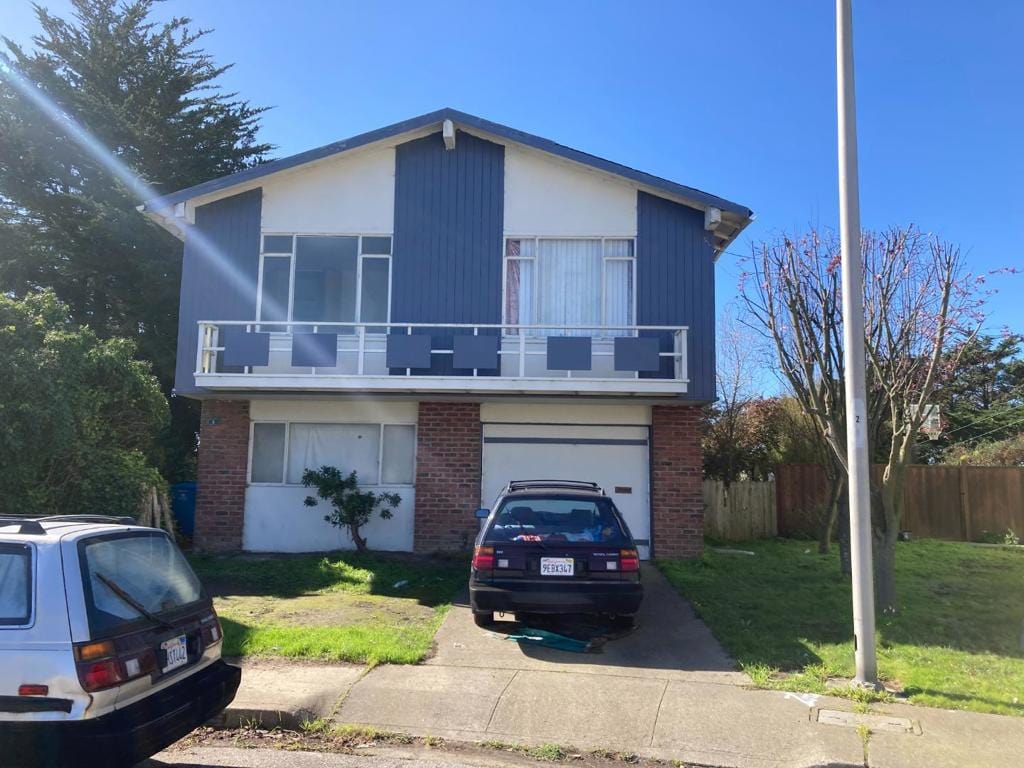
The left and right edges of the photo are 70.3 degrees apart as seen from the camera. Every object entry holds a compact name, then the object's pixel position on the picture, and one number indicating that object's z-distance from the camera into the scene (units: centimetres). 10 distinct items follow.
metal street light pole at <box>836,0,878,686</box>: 580
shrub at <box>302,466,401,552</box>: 1132
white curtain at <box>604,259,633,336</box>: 1200
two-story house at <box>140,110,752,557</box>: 1169
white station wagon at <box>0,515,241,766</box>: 345
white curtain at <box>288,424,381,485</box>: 1222
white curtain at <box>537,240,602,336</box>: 1209
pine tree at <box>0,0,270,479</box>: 1945
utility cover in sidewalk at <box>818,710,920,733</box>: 504
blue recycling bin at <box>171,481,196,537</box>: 1343
